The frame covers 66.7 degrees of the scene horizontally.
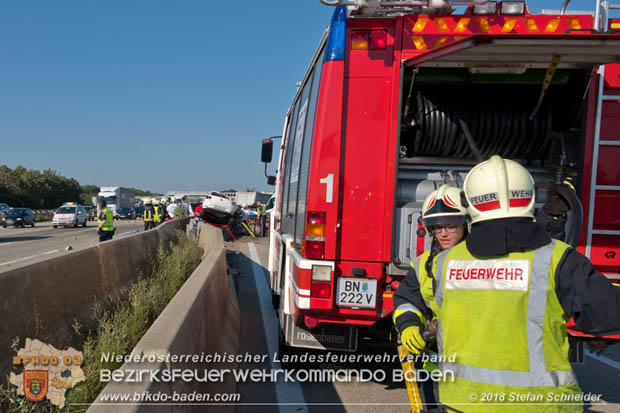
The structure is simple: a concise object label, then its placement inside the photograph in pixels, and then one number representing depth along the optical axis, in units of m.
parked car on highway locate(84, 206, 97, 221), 54.41
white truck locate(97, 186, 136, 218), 53.73
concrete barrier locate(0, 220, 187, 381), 3.87
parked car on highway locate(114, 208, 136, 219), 53.56
